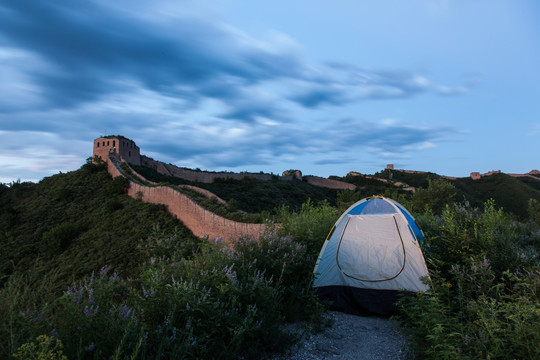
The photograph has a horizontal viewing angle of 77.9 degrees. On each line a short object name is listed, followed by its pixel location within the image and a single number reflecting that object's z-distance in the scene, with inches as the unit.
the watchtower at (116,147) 1403.8
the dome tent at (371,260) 217.3
